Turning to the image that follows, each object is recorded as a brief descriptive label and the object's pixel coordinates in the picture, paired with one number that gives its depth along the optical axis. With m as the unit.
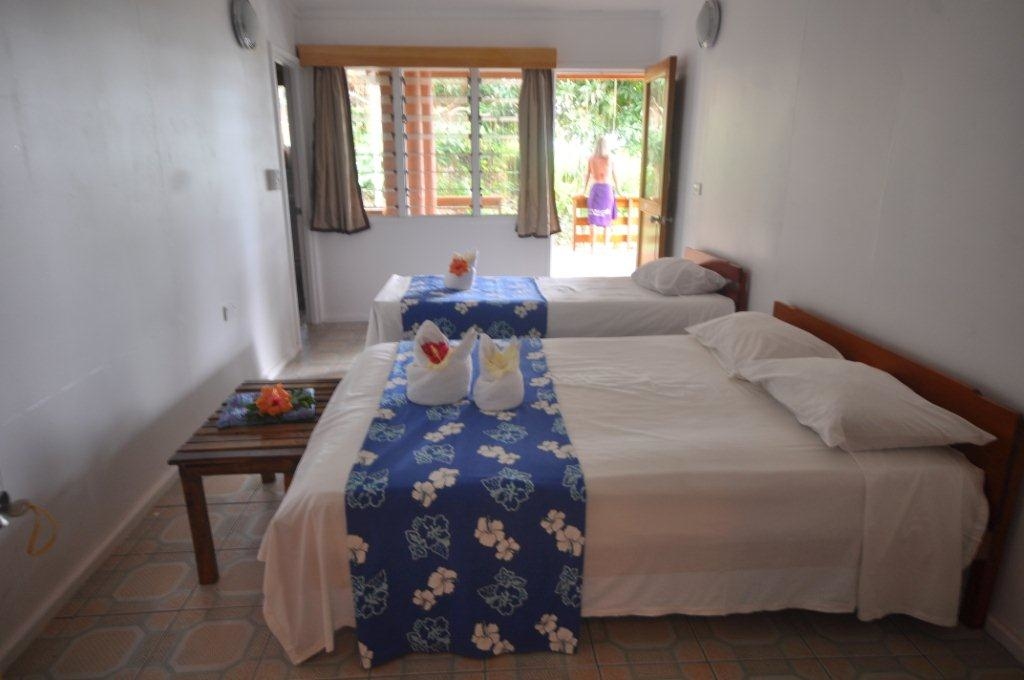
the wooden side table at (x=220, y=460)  1.97
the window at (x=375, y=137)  5.00
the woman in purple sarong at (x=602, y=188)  6.84
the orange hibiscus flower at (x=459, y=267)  3.69
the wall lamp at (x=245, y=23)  3.42
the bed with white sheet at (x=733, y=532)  1.67
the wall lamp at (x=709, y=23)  3.68
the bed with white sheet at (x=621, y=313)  3.38
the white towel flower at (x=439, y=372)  2.15
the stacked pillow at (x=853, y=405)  1.74
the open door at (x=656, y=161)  4.27
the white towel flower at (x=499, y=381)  2.11
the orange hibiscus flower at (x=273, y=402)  2.21
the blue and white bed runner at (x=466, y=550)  1.64
